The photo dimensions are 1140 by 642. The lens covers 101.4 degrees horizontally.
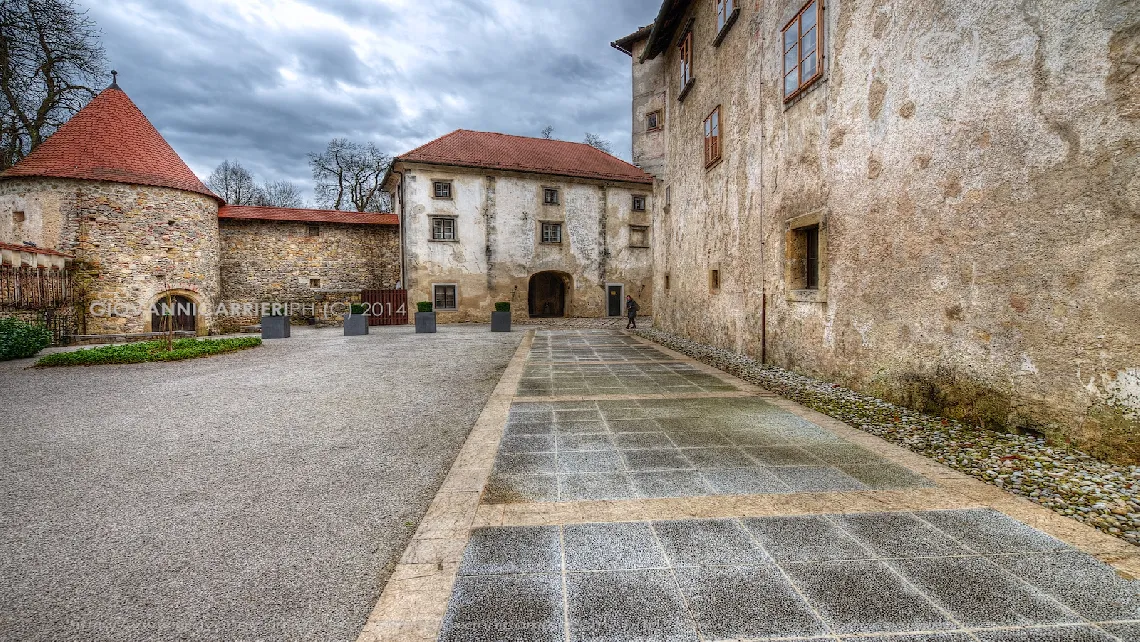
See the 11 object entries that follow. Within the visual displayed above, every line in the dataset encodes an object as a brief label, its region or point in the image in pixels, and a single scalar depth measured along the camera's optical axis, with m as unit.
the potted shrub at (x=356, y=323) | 15.69
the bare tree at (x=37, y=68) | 15.88
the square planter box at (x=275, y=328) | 14.80
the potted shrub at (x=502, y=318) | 16.69
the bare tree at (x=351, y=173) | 32.56
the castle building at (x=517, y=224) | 20.80
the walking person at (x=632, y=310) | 17.04
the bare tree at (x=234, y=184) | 35.88
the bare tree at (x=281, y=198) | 37.09
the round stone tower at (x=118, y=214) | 15.26
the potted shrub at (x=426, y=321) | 16.30
